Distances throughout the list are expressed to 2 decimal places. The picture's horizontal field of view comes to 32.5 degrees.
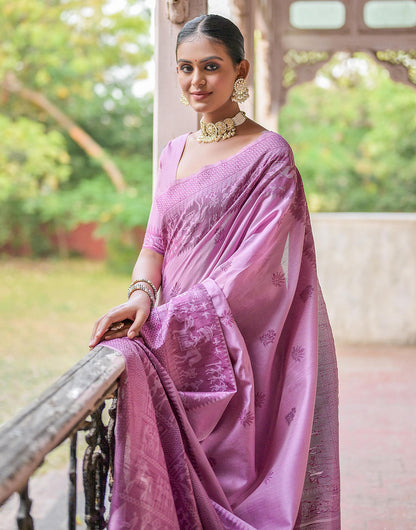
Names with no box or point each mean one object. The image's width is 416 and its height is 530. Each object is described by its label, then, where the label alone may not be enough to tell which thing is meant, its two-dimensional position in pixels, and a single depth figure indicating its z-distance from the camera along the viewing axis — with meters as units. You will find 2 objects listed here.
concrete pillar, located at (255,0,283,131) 5.93
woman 1.46
